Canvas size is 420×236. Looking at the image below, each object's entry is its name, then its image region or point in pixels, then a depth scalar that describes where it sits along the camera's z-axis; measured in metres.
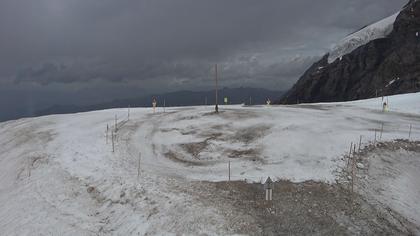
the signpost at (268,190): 16.15
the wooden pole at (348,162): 19.96
